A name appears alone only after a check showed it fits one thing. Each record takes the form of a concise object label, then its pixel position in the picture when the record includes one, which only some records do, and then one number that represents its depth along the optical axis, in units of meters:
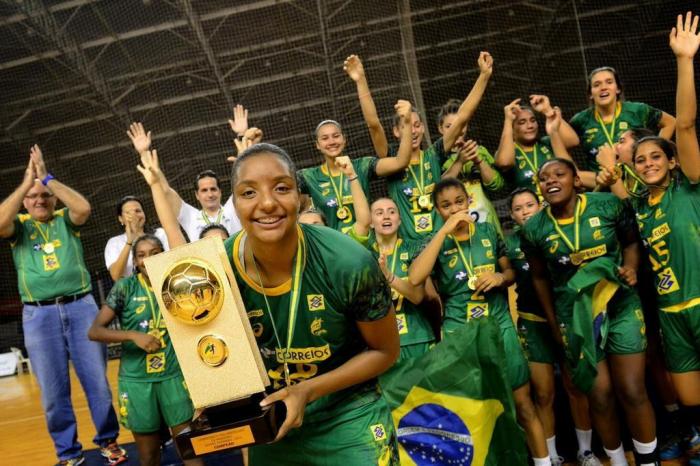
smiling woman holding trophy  1.91
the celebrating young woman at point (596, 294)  3.57
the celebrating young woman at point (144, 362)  4.16
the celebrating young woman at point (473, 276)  3.77
